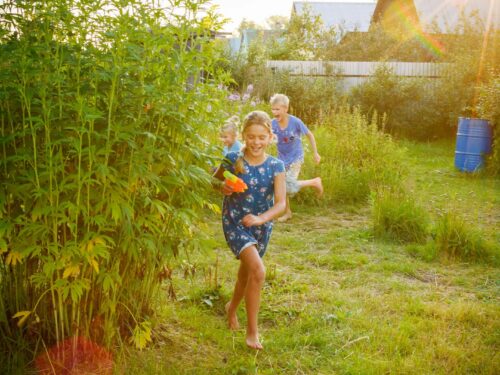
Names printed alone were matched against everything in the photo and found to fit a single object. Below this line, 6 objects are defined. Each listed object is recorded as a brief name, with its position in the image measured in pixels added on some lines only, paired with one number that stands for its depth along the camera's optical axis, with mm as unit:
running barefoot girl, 3787
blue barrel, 11023
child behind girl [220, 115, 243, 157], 5656
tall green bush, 2619
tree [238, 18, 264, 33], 40375
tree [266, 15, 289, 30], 76588
